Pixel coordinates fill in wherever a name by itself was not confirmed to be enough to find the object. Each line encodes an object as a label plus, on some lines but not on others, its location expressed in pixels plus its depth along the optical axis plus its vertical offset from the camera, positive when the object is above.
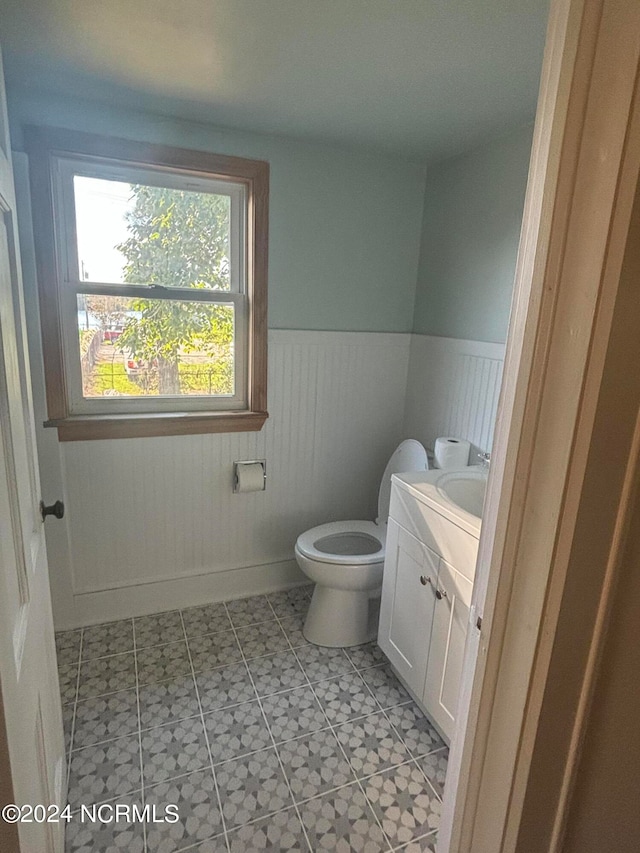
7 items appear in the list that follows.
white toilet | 2.02 -1.07
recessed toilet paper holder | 2.30 -0.74
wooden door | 0.73 -0.53
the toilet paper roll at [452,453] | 2.07 -0.57
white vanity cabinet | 1.51 -0.94
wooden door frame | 0.53 -0.08
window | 1.88 +0.07
